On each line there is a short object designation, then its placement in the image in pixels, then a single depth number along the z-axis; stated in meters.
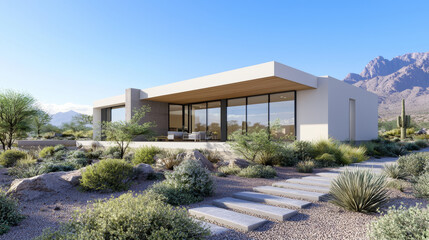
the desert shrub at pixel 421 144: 14.90
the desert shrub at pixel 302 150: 9.01
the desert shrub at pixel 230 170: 6.85
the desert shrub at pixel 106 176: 5.00
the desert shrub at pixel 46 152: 11.74
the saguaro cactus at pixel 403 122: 18.57
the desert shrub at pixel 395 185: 4.89
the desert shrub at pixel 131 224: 2.06
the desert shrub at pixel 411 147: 13.54
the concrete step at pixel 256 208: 3.30
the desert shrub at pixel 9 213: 3.18
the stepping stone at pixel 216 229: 2.75
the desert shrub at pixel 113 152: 11.19
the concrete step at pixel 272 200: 3.81
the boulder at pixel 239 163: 7.36
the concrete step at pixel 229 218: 2.94
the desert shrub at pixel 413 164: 5.83
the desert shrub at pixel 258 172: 6.37
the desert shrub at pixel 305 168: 7.01
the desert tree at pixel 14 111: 12.71
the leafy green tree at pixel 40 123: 28.66
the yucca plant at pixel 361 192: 3.50
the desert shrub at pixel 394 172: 5.71
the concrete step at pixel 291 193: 4.22
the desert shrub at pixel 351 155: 8.69
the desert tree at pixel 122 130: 10.53
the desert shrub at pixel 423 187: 4.19
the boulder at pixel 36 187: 4.61
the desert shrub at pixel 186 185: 4.11
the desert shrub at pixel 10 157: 9.20
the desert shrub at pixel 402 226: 2.03
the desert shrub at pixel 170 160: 7.51
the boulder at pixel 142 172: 6.00
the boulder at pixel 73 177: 5.28
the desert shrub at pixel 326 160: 8.28
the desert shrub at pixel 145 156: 8.91
